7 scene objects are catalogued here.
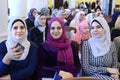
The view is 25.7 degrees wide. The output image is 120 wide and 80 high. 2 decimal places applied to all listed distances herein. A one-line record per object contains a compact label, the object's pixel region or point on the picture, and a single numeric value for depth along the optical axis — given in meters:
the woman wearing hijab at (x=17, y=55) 2.66
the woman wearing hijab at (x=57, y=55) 2.90
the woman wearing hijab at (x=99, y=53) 3.01
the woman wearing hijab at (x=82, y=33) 4.73
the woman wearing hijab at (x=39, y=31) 4.50
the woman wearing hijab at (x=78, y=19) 6.48
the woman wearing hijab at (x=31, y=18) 6.16
